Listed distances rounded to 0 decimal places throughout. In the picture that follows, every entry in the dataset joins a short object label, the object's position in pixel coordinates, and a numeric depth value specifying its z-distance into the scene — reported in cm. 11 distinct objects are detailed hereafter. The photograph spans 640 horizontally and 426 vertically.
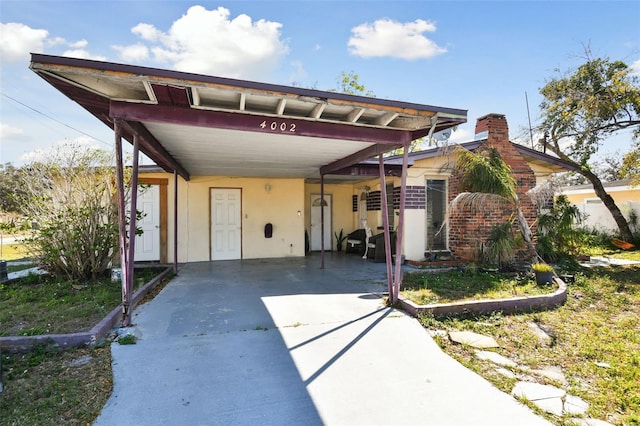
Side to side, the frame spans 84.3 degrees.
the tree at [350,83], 2477
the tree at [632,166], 927
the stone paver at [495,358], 341
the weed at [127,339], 367
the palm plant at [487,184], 710
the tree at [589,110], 1019
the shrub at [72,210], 638
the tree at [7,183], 673
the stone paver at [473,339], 384
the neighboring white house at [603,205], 1399
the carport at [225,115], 339
